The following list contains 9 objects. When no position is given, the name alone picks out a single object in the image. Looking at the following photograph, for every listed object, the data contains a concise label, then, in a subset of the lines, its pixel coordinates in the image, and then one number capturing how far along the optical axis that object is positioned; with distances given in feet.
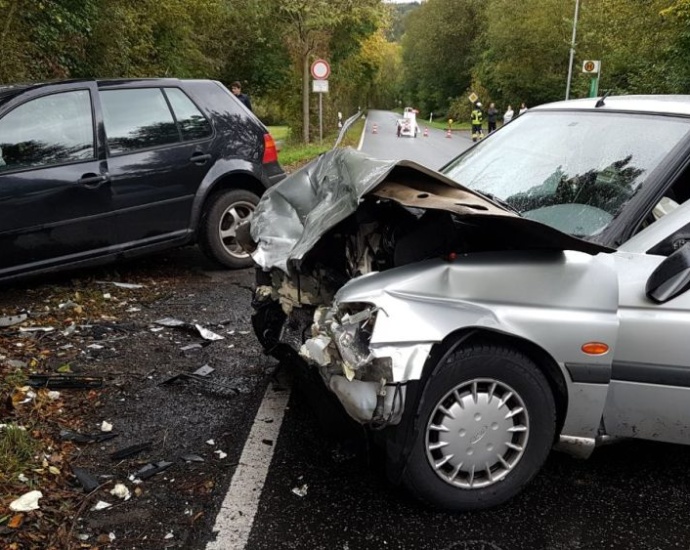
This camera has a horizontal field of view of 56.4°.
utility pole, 117.36
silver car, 8.16
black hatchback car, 16.20
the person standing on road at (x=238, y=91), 47.68
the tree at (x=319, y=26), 67.05
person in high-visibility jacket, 100.49
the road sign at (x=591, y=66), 93.20
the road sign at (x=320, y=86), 64.03
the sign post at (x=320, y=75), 63.21
